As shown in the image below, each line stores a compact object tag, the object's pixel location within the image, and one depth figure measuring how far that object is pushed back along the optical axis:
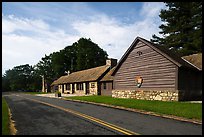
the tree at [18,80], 105.19
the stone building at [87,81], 38.84
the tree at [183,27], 42.03
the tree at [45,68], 97.04
